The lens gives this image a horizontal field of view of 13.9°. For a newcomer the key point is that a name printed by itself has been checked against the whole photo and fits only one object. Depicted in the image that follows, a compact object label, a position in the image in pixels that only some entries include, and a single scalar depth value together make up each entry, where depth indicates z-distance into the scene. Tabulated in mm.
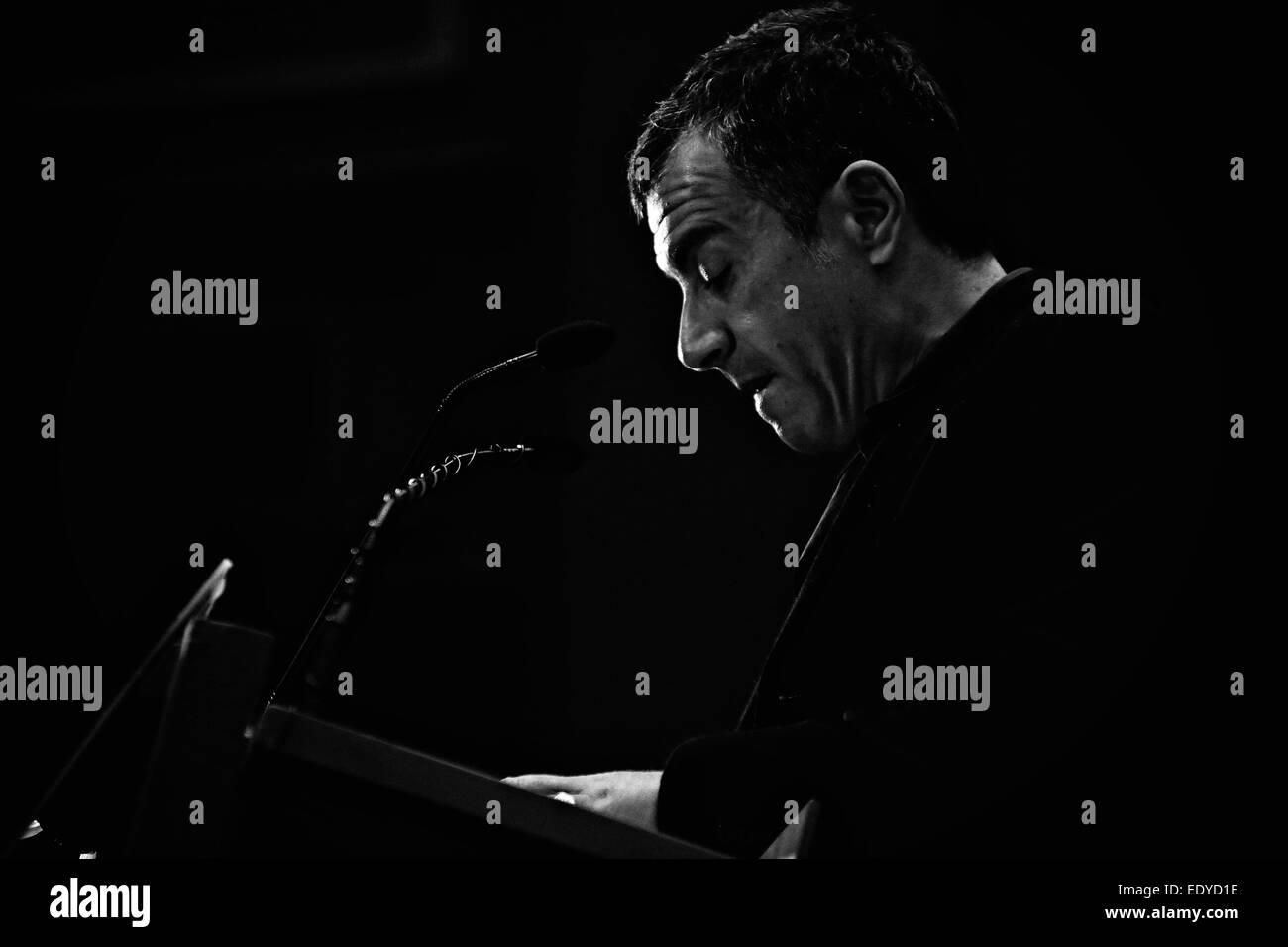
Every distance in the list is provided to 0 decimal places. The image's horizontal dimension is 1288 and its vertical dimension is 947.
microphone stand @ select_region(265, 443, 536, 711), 2798
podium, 2671
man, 2818
